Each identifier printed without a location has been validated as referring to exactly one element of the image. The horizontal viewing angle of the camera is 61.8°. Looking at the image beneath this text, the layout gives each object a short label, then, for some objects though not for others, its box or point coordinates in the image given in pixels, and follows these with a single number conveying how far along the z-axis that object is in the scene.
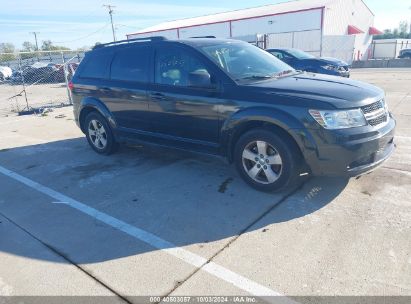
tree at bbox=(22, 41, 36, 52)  84.44
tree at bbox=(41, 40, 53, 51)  79.73
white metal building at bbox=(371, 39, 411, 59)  35.19
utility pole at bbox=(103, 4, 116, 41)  54.38
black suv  3.59
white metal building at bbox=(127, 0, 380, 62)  26.70
